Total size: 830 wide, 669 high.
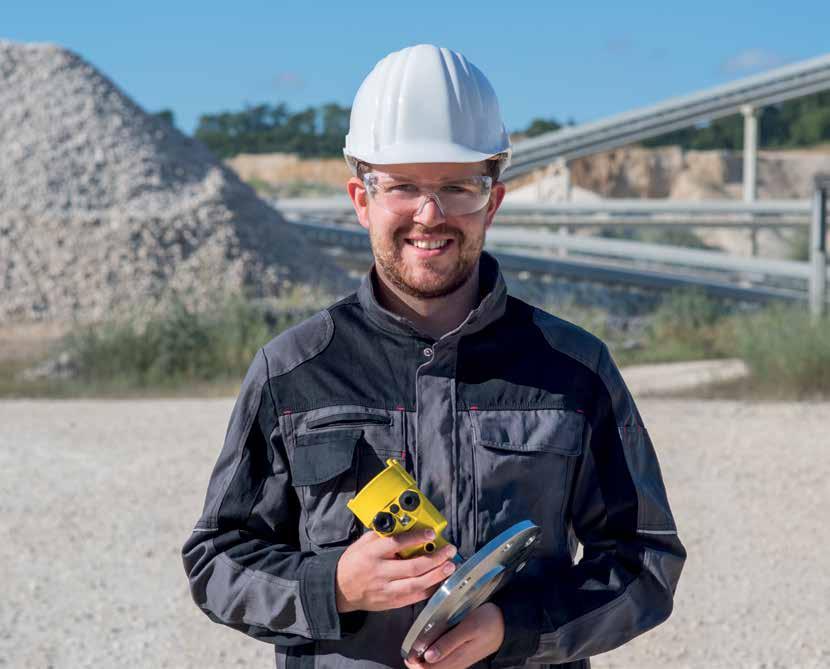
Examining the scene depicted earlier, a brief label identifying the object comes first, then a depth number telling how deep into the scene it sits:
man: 2.10
